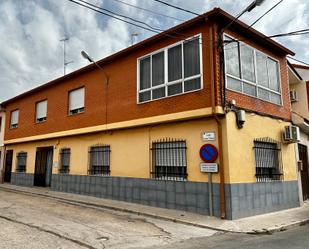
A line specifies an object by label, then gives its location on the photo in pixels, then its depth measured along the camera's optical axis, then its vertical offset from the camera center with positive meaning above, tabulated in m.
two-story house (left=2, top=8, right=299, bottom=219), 9.06 +1.79
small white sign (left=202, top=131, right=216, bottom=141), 9.05 +1.13
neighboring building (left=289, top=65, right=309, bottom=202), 12.22 +3.25
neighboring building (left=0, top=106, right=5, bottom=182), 21.62 +2.69
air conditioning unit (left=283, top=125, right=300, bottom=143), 11.05 +1.44
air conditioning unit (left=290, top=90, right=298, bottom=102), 16.70 +4.33
